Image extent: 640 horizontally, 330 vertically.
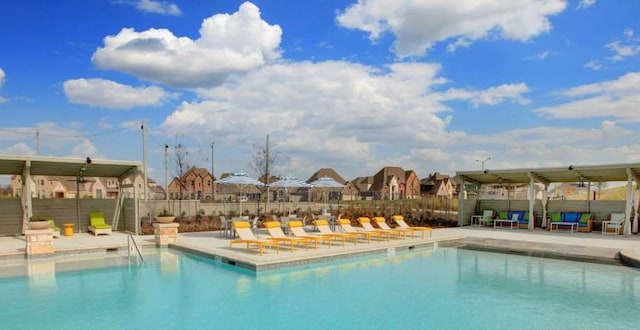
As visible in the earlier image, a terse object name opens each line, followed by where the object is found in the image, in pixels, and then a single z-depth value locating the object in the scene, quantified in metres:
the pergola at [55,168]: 13.52
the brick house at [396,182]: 62.83
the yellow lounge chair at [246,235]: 11.07
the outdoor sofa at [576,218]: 16.69
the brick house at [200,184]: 54.56
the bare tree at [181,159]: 29.97
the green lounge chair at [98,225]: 15.02
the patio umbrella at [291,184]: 17.05
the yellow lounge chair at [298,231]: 12.23
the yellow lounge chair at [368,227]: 14.09
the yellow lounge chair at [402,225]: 14.55
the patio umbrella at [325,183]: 17.92
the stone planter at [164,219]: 12.87
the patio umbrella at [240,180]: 15.71
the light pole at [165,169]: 26.42
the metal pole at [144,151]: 16.93
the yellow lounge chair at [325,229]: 13.00
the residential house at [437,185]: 68.19
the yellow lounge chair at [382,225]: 14.50
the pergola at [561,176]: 15.31
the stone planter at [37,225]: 11.10
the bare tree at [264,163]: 28.62
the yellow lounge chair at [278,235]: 11.13
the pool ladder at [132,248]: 10.62
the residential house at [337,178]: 63.47
